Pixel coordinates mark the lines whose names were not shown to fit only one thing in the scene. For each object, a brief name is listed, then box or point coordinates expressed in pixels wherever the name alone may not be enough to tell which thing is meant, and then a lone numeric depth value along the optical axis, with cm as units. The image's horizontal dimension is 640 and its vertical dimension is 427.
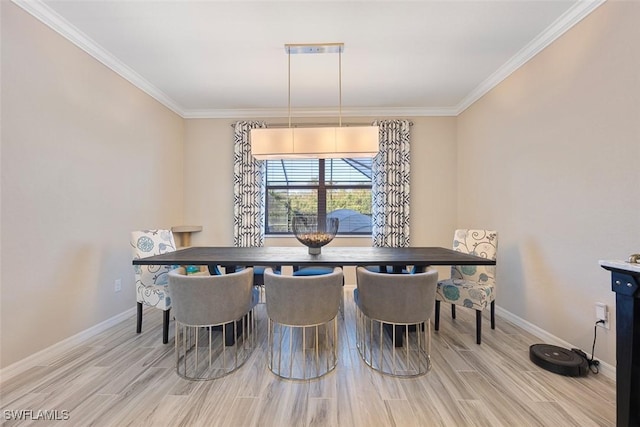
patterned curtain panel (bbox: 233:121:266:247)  396
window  422
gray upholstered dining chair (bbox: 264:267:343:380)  172
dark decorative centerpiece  233
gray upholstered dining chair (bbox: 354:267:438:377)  177
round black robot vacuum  184
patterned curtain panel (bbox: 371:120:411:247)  393
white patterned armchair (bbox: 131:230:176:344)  231
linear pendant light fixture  252
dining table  204
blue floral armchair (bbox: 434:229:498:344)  234
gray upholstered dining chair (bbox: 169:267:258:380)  175
